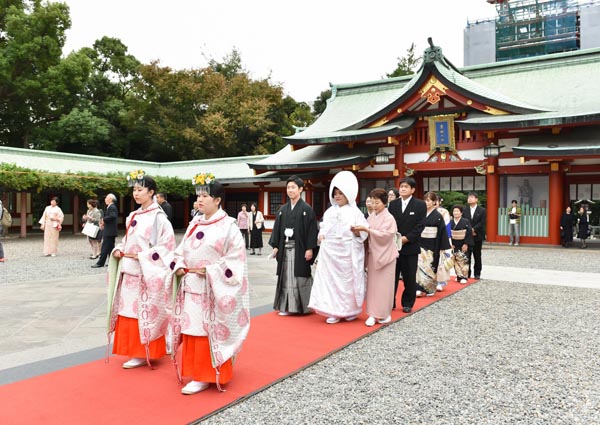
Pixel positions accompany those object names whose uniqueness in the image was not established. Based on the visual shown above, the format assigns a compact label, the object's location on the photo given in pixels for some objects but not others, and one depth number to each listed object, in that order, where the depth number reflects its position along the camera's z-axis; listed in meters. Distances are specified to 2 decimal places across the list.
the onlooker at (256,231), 13.34
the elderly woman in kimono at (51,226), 12.23
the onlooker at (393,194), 7.23
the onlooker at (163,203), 7.46
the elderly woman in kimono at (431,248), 7.16
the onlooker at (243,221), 14.46
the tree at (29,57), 27.56
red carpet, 2.98
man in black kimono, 5.65
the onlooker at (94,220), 11.52
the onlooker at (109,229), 9.80
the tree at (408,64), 37.69
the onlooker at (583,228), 14.78
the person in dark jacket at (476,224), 8.57
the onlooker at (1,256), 10.66
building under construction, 42.53
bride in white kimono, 5.48
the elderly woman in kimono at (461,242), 8.36
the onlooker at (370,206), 5.73
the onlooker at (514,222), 14.75
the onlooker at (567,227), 14.41
